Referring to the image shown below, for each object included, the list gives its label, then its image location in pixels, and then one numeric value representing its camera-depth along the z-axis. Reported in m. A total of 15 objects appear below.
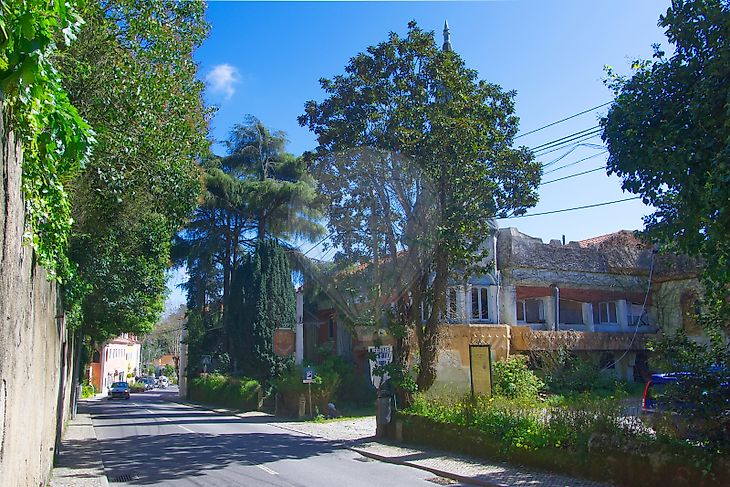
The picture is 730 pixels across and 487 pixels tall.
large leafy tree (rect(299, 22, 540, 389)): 17.06
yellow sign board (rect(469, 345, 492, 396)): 15.80
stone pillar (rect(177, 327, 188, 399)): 46.09
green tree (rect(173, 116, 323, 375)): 38.09
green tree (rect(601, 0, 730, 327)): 8.80
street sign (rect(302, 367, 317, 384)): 26.56
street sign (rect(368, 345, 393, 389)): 19.38
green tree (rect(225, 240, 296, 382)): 34.22
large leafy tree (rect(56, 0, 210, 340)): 10.94
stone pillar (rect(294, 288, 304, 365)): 32.88
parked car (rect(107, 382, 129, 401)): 54.41
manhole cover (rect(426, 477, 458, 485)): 12.03
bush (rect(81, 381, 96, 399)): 54.83
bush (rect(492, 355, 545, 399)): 17.86
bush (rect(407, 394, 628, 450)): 11.58
